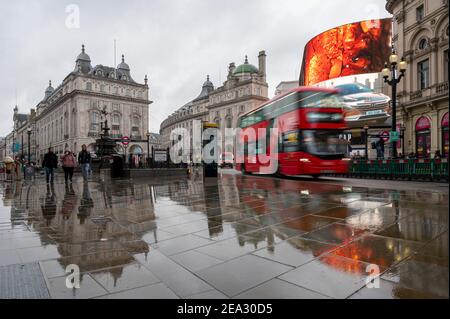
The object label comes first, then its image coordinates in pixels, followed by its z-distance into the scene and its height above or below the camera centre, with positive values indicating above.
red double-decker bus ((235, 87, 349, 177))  13.41 +1.16
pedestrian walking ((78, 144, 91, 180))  15.18 +0.08
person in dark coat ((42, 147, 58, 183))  15.38 +0.08
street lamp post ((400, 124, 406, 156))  28.34 +2.26
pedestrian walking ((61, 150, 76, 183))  14.66 +0.04
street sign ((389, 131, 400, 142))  17.05 +1.18
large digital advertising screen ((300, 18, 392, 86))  39.97 +15.02
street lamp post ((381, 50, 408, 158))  16.98 +4.41
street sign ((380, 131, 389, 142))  26.66 +1.94
